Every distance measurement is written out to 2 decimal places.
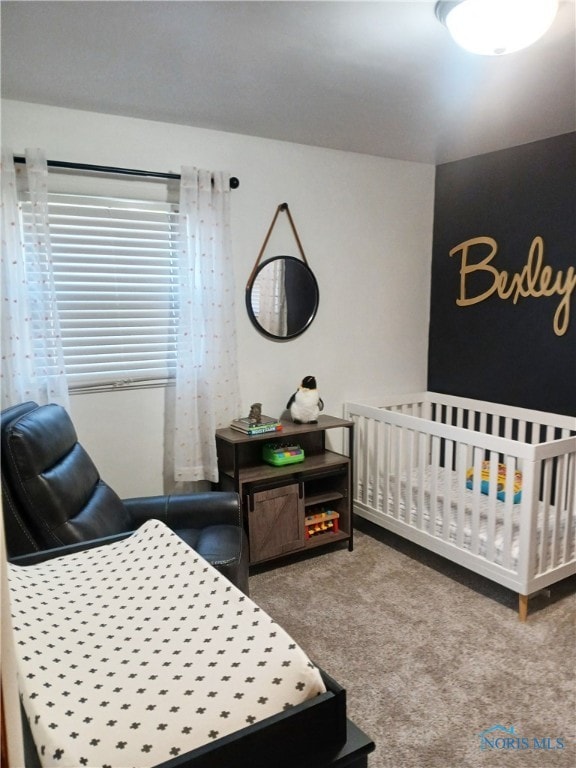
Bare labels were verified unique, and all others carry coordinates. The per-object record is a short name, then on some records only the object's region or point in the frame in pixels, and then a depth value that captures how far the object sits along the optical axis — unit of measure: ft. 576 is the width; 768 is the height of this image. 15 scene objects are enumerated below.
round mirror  10.39
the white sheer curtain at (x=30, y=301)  7.63
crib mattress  8.16
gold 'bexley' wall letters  9.92
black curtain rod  8.13
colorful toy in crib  9.04
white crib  7.94
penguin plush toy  10.28
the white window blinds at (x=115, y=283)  8.63
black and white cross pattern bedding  2.60
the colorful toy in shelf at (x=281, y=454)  9.93
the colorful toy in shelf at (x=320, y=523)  10.09
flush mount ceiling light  5.25
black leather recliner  6.14
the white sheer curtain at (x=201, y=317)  9.16
